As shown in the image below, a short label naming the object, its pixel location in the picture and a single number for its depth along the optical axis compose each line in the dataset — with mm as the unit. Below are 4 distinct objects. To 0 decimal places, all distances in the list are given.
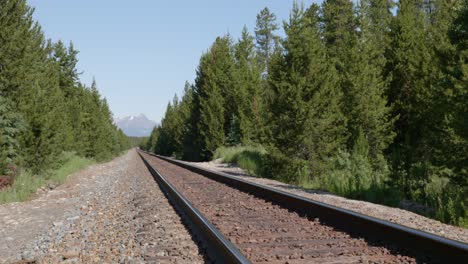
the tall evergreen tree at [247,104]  39366
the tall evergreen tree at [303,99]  18953
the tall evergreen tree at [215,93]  45188
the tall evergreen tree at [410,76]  24891
